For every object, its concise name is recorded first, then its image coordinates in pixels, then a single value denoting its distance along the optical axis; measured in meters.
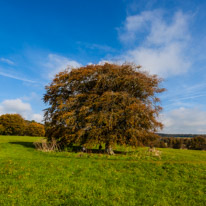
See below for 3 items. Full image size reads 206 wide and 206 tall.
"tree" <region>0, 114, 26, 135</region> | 72.12
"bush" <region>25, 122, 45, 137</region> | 79.88
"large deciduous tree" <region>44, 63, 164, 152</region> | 18.14
